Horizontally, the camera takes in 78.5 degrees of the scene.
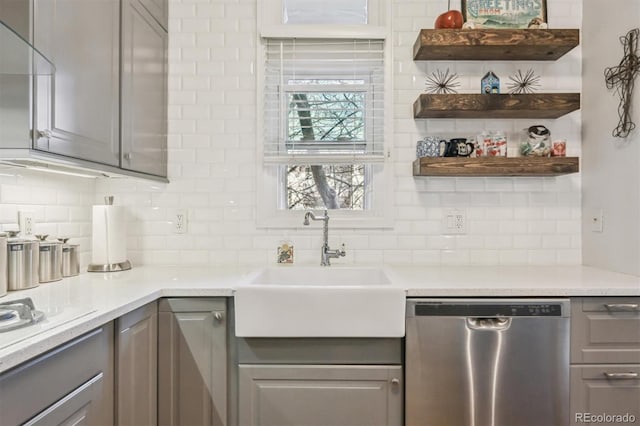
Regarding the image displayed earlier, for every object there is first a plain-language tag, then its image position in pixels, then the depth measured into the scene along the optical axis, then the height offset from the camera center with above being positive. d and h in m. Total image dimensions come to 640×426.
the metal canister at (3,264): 1.39 -0.19
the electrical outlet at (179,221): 2.22 -0.06
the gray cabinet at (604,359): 1.56 -0.58
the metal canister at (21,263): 1.47 -0.20
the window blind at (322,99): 2.20 +0.64
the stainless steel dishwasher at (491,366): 1.55 -0.61
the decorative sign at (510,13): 2.17 +1.11
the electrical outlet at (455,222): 2.21 -0.05
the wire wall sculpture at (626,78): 1.82 +0.65
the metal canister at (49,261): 1.64 -0.21
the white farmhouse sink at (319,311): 1.52 -0.39
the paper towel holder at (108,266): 1.95 -0.28
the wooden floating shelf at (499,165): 2.00 +0.24
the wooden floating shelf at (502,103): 1.99 +0.56
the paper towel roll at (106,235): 1.94 -0.12
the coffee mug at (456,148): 2.06 +0.34
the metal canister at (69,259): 1.79 -0.22
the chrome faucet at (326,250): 2.08 -0.21
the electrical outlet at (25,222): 1.63 -0.05
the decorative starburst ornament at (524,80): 2.22 +0.74
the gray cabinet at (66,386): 0.85 -0.44
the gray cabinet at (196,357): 1.55 -0.58
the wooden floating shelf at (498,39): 1.98 +0.88
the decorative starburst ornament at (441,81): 2.21 +0.74
